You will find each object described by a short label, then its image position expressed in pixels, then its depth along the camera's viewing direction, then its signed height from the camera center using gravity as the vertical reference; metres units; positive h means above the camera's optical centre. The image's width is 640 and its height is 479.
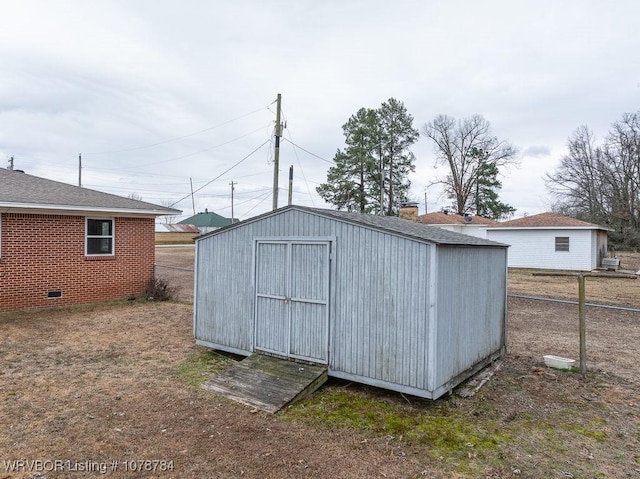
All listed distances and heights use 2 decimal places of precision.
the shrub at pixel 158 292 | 11.70 -1.66
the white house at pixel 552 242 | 21.11 +0.02
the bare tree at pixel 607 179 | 30.48 +5.44
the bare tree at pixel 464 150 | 38.75 +9.07
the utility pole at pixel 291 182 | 17.52 +2.55
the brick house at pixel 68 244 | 9.62 -0.23
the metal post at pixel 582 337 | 5.66 -1.37
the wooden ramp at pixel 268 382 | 4.61 -1.84
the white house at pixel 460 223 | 25.81 +1.24
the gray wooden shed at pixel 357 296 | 4.54 -0.78
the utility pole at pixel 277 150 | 16.67 +3.84
